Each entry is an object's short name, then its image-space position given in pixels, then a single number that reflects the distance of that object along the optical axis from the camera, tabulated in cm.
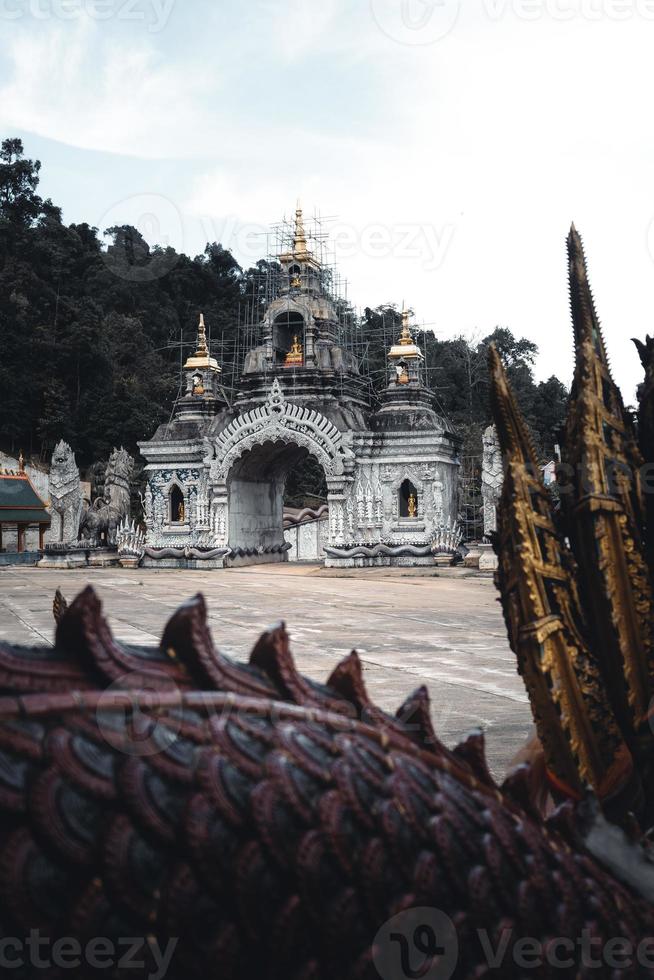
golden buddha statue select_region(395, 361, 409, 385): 2630
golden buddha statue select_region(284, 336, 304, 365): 2688
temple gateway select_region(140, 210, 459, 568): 2423
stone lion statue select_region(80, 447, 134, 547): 2577
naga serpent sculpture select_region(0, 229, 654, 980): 83
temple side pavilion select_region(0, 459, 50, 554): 2781
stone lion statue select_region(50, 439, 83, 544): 2527
